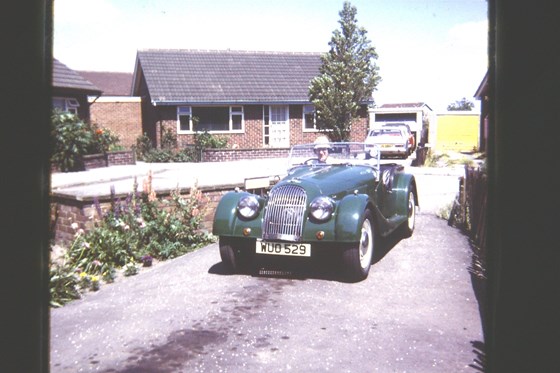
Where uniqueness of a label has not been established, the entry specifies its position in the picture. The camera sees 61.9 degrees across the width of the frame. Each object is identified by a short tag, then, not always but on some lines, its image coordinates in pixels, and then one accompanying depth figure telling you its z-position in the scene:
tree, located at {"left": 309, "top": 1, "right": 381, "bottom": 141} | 20.16
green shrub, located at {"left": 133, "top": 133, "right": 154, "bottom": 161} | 21.47
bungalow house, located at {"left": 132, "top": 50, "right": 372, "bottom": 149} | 22.97
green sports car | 5.23
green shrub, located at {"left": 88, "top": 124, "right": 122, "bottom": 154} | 15.94
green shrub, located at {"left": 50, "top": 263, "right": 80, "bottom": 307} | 5.07
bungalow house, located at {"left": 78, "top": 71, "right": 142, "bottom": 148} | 24.73
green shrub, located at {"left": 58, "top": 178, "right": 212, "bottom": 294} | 6.29
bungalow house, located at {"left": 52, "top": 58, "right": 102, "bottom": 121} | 18.17
